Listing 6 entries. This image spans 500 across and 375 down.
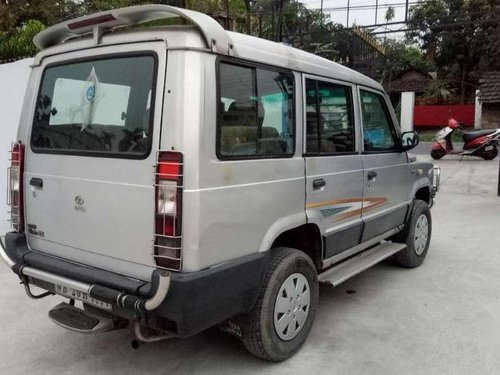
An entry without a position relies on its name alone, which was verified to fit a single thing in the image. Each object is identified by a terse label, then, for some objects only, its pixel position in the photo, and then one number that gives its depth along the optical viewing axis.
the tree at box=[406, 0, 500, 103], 24.75
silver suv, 2.54
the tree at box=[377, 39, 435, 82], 30.91
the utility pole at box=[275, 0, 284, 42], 15.14
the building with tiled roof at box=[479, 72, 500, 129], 21.44
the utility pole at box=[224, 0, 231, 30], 13.11
